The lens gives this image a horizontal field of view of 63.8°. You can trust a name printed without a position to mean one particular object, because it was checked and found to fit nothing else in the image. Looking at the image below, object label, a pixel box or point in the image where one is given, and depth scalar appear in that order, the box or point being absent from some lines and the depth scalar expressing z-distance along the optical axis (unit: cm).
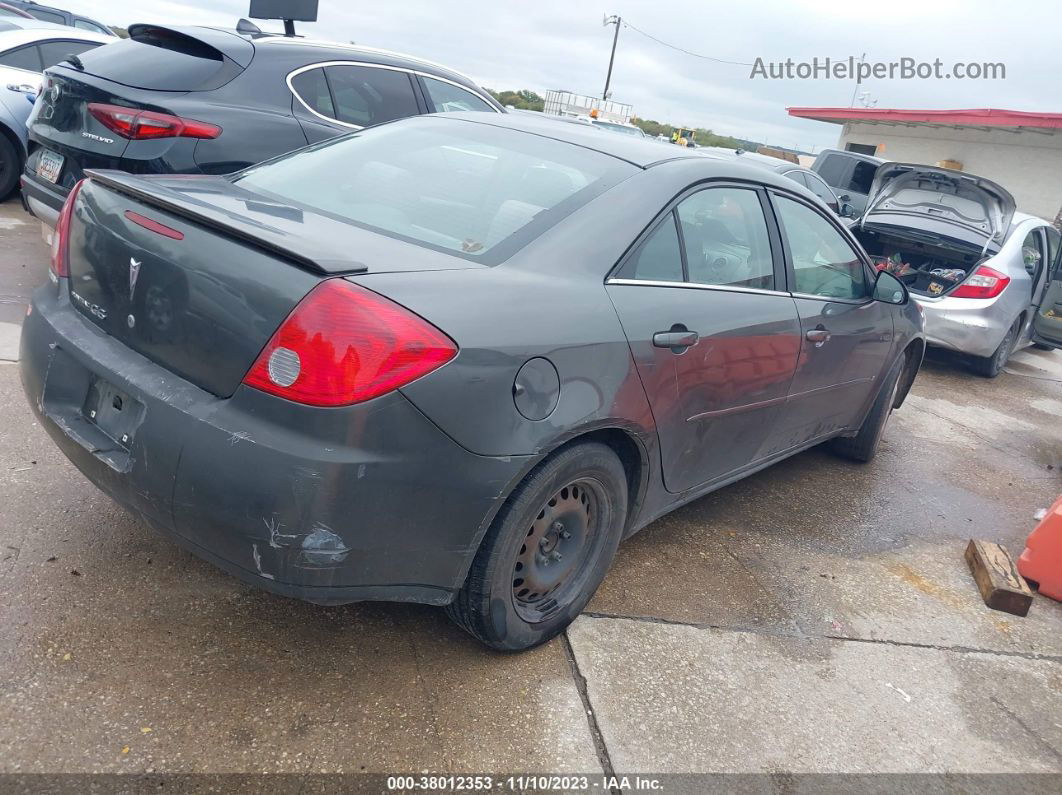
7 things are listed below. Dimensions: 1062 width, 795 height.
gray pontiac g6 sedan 203
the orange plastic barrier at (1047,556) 375
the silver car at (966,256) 741
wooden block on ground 354
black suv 465
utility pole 4797
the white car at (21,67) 702
